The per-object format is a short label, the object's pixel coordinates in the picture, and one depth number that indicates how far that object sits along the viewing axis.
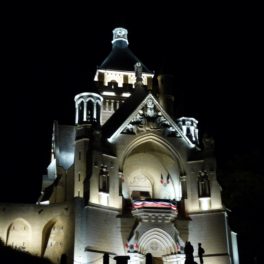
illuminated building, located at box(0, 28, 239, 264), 38.84
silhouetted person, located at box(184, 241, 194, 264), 24.46
